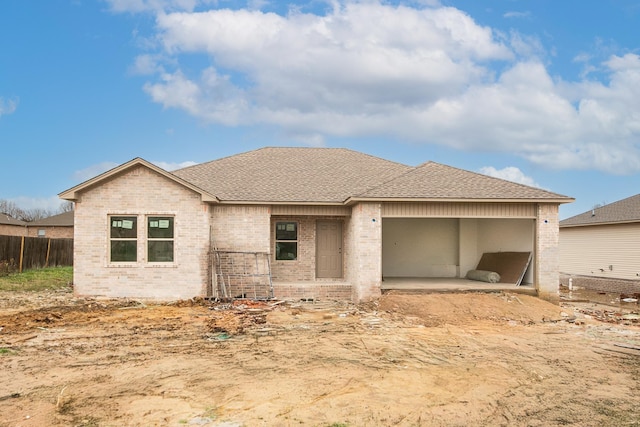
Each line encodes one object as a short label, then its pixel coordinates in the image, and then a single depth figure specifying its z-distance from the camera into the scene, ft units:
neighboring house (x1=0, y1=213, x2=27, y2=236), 135.33
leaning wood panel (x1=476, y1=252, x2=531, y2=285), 54.39
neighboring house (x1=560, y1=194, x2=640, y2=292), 69.05
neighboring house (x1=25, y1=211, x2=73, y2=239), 137.59
